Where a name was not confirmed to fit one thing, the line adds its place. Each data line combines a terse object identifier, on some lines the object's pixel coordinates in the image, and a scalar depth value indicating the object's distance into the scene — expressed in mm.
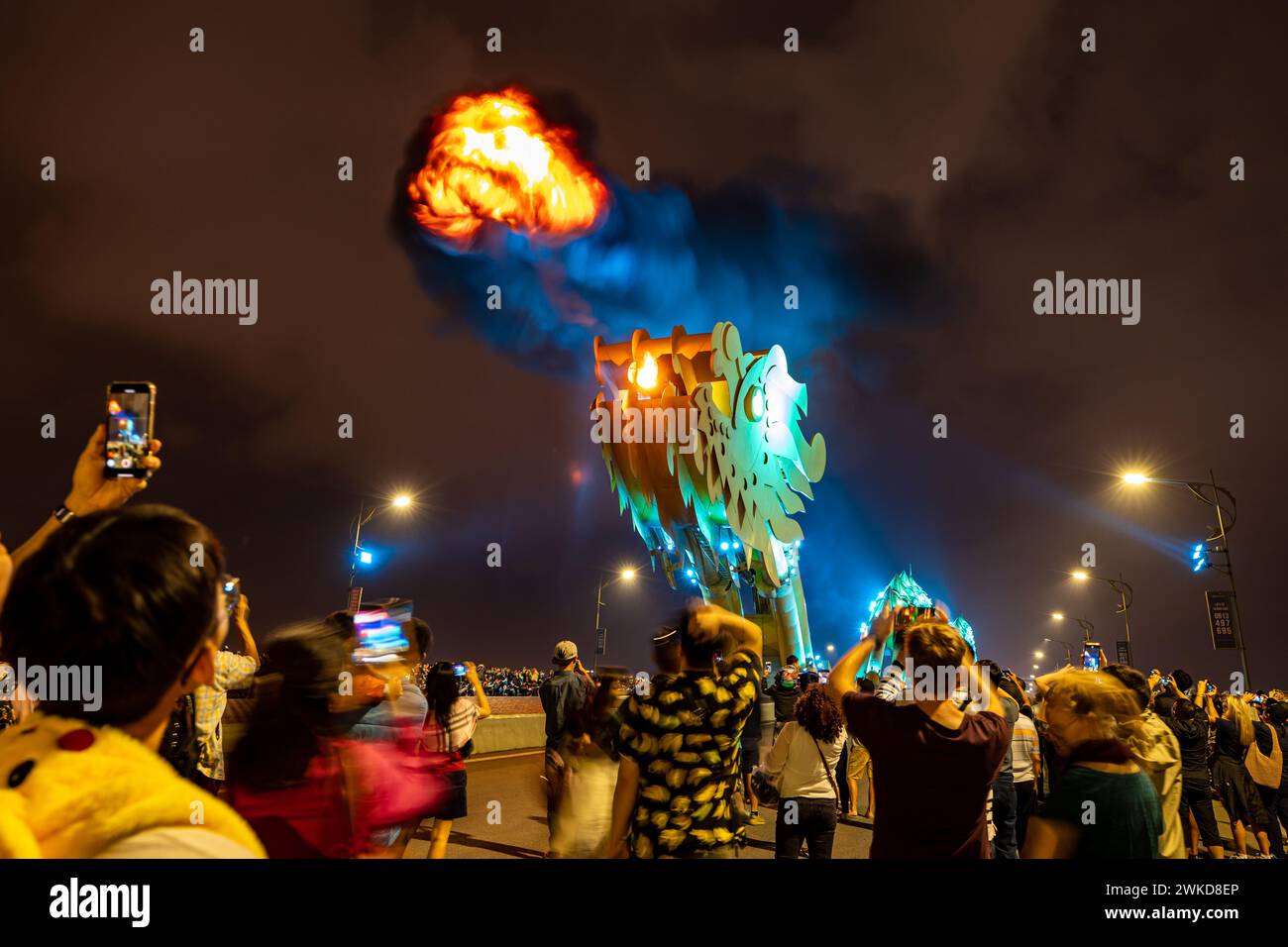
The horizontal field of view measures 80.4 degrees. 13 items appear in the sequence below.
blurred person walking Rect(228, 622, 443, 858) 2967
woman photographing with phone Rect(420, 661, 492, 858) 6352
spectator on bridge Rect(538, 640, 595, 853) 7375
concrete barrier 18484
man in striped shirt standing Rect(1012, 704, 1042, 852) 7918
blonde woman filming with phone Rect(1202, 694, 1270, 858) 9727
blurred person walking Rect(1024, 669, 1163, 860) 3064
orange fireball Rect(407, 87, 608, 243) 20453
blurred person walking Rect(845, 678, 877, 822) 12164
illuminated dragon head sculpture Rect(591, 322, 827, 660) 32344
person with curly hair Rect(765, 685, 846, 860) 5805
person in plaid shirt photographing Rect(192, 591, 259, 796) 5645
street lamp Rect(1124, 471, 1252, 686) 20016
